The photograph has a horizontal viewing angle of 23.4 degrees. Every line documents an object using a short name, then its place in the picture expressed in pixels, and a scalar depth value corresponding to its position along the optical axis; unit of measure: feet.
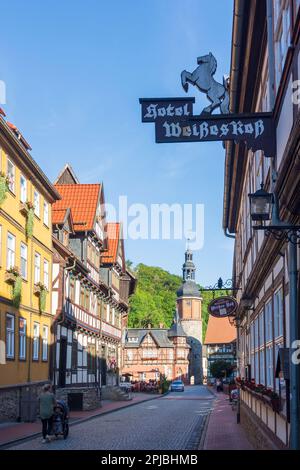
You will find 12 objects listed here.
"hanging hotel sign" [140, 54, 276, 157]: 30.07
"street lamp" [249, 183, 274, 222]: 29.40
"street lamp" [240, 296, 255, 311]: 59.99
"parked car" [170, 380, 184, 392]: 237.04
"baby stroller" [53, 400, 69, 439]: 62.85
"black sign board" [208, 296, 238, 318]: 70.49
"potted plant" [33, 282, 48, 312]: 94.58
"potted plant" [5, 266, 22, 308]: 80.22
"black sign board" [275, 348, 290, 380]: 27.63
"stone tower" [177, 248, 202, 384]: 385.09
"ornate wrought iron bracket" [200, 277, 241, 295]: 70.48
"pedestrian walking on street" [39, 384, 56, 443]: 60.49
